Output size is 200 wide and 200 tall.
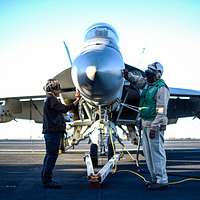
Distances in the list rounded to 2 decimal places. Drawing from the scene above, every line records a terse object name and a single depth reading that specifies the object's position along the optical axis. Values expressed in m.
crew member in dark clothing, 7.30
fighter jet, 10.36
